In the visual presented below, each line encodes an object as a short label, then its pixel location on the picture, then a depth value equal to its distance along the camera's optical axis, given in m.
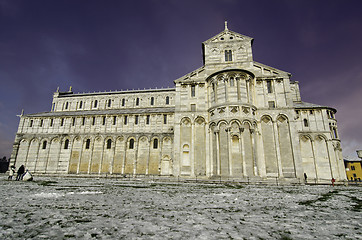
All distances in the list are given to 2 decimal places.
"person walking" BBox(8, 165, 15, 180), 17.86
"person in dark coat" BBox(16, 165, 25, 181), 17.36
